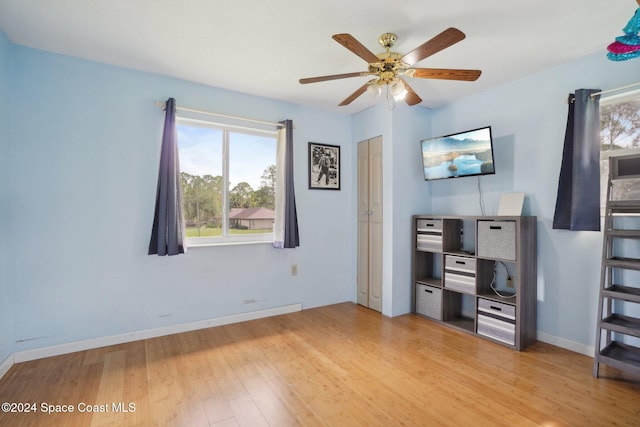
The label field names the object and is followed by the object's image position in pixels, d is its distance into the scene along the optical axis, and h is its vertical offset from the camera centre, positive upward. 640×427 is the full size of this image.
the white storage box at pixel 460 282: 2.93 -0.74
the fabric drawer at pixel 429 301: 3.23 -1.03
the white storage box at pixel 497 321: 2.62 -1.02
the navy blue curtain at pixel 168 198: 2.71 +0.11
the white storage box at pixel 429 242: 3.25 -0.37
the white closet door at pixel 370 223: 3.58 -0.17
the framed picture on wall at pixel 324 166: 3.68 +0.54
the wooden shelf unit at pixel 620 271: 2.06 -0.48
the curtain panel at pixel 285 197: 3.34 +0.14
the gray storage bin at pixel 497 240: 2.63 -0.28
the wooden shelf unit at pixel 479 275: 2.61 -0.67
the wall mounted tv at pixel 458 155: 2.82 +0.56
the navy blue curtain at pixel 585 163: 2.35 +0.37
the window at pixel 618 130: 2.30 +0.64
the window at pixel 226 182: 3.04 +0.30
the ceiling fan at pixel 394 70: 1.77 +0.96
